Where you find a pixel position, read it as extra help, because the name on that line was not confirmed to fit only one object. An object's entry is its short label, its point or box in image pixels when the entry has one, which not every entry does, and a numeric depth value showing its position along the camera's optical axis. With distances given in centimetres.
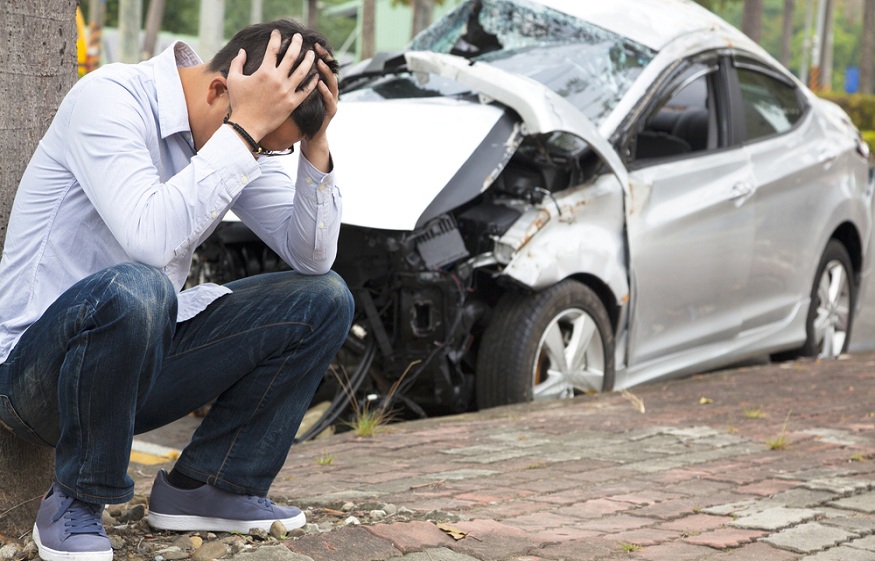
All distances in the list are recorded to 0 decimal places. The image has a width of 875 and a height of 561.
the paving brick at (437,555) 281
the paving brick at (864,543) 319
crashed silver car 462
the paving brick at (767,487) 379
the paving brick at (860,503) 360
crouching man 251
